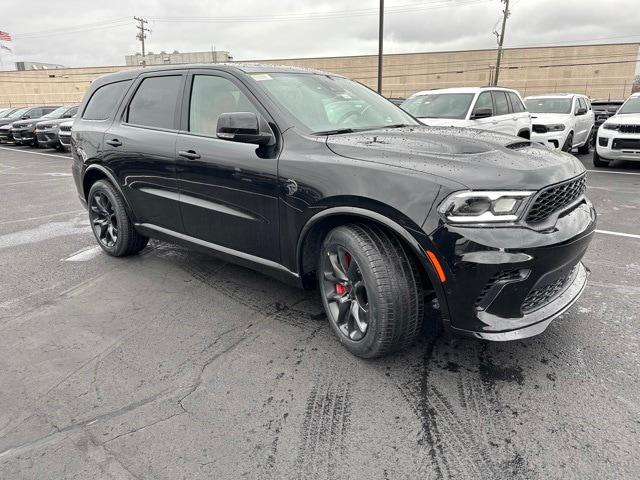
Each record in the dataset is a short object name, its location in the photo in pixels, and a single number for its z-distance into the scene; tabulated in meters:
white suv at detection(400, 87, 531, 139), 8.59
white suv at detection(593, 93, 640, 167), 9.43
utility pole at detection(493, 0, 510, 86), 34.66
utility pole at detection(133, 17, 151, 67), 50.76
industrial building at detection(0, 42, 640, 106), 51.94
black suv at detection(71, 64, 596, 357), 2.31
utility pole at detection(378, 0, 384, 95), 17.76
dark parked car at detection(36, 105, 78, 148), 16.72
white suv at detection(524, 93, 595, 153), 11.05
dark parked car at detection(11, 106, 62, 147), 18.84
